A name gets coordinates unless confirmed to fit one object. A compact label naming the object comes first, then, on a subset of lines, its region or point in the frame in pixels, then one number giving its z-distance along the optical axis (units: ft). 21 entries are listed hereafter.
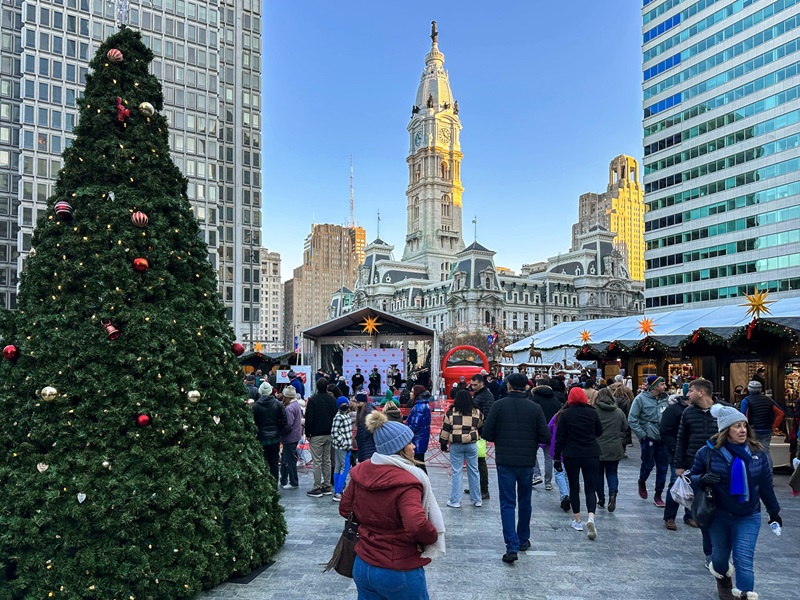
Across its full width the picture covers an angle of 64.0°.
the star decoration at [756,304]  61.98
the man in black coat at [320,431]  36.40
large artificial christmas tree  18.71
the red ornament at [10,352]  19.95
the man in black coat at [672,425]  29.37
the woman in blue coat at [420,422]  34.83
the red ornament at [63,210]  21.08
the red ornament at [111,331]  19.75
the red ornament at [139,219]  21.09
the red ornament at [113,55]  23.04
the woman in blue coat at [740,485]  18.47
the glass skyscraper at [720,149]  176.14
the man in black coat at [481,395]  39.91
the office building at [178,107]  184.65
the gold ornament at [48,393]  18.89
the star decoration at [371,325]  100.48
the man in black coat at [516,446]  24.43
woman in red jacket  12.81
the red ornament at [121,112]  22.35
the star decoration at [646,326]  84.66
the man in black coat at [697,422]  24.72
